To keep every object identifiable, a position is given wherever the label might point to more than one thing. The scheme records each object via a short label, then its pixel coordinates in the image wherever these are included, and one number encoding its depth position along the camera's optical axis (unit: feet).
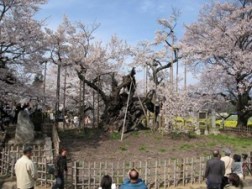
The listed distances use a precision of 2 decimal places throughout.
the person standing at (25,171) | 20.45
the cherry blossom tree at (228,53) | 68.85
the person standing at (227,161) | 26.51
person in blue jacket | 16.34
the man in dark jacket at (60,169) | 28.25
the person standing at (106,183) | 17.01
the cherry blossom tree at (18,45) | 53.99
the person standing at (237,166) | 27.73
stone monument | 47.51
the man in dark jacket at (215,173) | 23.72
